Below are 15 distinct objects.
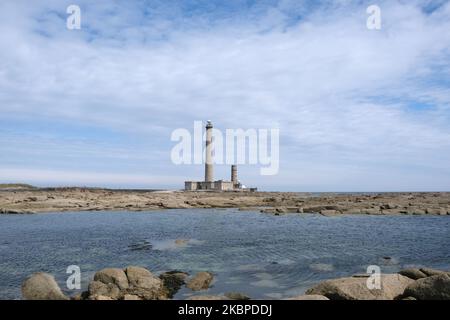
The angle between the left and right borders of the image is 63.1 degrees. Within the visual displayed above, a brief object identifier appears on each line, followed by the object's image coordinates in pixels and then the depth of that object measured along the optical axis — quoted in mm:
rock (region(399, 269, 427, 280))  14165
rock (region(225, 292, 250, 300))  12883
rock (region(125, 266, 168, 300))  13648
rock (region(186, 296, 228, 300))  11790
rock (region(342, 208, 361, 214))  49612
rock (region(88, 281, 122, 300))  13055
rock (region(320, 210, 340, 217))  47719
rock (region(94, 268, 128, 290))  14117
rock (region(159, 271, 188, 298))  14566
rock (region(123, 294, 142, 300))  11873
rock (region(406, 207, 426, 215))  48781
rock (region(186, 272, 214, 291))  14938
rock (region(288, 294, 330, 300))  11187
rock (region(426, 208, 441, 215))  49200
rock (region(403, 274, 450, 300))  11414
